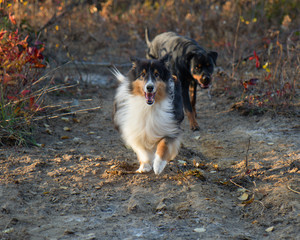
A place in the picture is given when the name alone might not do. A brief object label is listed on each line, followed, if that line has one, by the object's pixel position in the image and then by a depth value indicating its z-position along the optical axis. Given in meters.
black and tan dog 13.30
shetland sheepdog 9.00
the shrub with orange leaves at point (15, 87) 10.55
